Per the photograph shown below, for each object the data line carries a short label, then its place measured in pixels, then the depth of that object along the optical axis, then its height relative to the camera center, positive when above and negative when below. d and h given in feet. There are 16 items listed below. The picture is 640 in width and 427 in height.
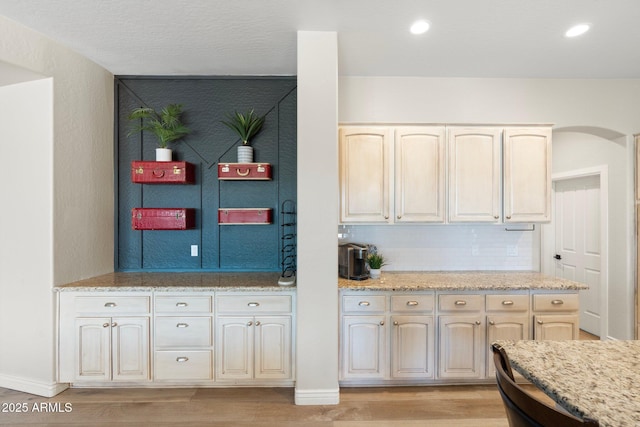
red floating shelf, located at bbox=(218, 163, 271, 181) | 10.23 +1.36
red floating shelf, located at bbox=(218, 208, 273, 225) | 10.37 -0.03
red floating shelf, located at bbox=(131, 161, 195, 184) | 10.11 +1.32
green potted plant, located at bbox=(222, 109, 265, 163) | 10.44 +2.72
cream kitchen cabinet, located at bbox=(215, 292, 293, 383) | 8.91 -3.26
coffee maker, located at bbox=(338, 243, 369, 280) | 9.64 -1.39
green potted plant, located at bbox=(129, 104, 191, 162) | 10.14 +2.83
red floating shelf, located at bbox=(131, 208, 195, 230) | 10.14 -0.08
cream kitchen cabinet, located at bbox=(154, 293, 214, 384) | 8.89 -3.25
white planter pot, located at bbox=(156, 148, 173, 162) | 10.30 +1.87
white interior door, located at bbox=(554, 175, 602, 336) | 13.14 -1.06
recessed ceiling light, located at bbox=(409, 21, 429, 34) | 7.82 +4.50
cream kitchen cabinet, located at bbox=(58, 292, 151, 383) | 8.80 -3.26
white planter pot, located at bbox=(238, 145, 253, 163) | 10.46 +1.92
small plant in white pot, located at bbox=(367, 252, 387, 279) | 10.12 -1.54
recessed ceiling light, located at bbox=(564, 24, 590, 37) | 7.93 +4.46
